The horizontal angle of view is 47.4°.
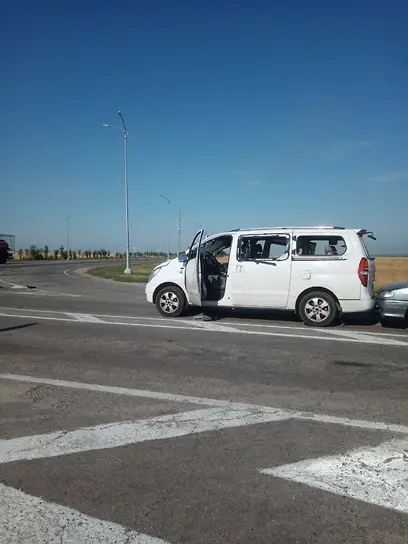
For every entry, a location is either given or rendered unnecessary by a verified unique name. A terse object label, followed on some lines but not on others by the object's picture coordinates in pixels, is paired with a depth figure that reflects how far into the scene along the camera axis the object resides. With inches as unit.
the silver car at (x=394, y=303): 344.2
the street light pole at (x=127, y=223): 1099.0
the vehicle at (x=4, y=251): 1634.6
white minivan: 354.9
